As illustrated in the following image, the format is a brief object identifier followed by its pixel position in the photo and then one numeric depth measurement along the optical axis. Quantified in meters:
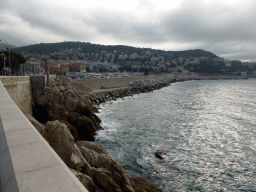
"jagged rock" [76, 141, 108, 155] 6.78
